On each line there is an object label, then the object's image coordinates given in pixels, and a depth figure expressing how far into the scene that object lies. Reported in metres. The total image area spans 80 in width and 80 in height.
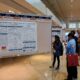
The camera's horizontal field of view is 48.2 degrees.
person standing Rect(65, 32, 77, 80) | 2.79
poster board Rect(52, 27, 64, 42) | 3.97
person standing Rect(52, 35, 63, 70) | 3.69
